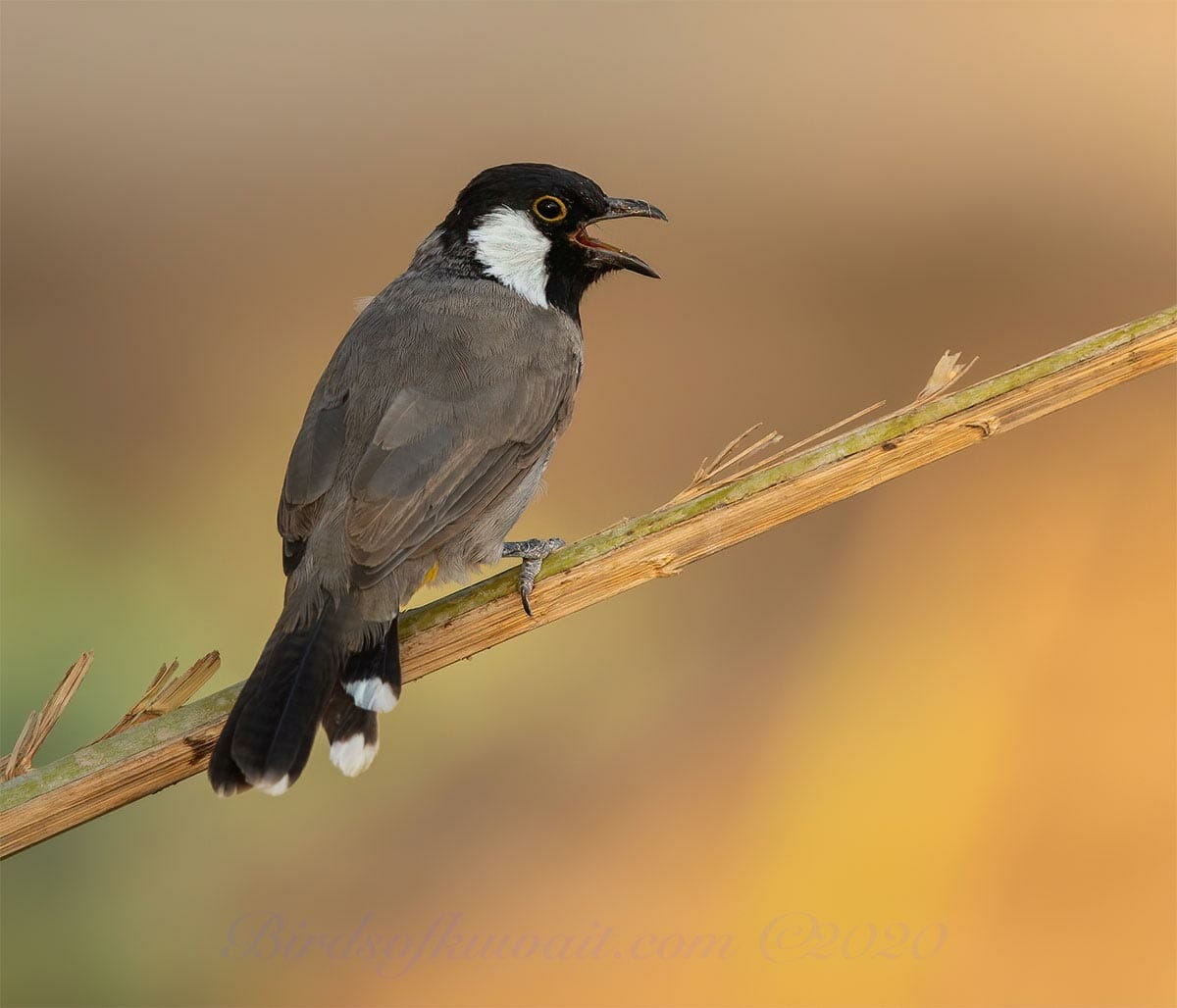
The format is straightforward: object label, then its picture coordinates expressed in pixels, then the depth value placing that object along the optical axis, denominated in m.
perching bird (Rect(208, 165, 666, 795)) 5.58
